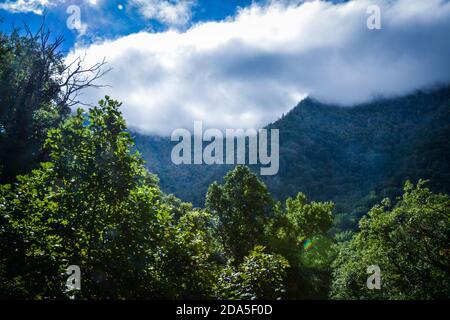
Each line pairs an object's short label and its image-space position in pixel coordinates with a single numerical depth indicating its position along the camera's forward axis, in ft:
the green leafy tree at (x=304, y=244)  112.70
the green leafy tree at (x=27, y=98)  68.85
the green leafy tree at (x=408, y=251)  56.34
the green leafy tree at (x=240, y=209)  116.78
